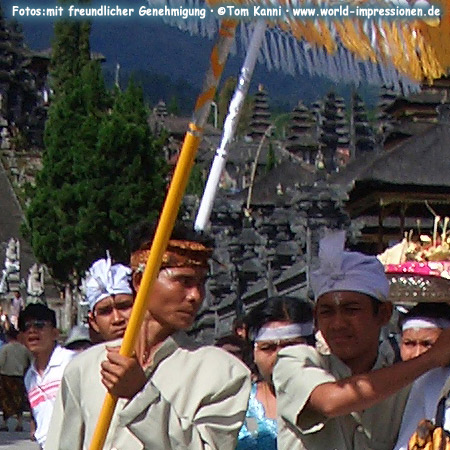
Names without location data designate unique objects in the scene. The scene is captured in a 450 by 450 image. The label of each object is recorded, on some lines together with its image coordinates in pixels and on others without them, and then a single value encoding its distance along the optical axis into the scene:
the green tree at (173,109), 195.90
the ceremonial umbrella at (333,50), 6.18
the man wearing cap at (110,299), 9.12
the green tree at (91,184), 83.88
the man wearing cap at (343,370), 6.21
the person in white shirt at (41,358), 12.55
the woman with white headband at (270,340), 8.26
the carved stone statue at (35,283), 80.09
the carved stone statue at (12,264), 89.38
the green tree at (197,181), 97.30
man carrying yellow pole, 6.34
